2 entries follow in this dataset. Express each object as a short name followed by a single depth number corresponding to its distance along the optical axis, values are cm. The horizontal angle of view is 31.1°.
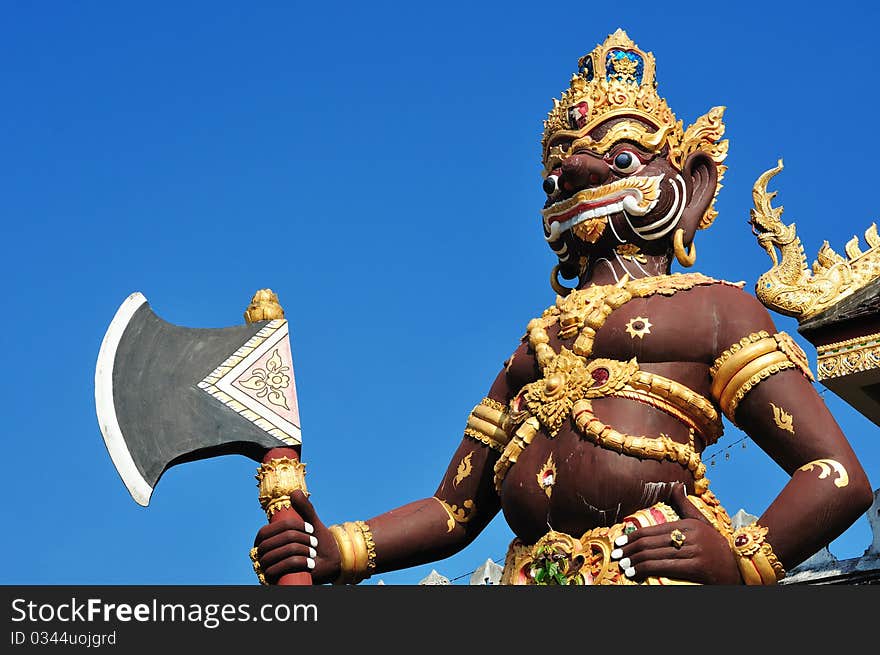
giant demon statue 736
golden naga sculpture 846
